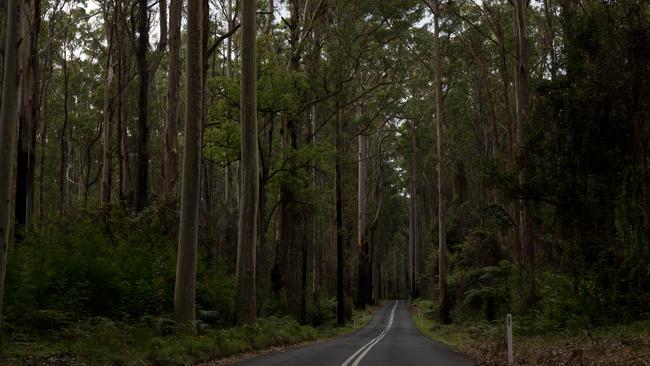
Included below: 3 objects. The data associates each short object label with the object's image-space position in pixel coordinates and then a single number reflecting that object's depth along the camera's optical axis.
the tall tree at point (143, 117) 19.16
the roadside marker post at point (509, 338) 11.26
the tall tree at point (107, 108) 26.91
